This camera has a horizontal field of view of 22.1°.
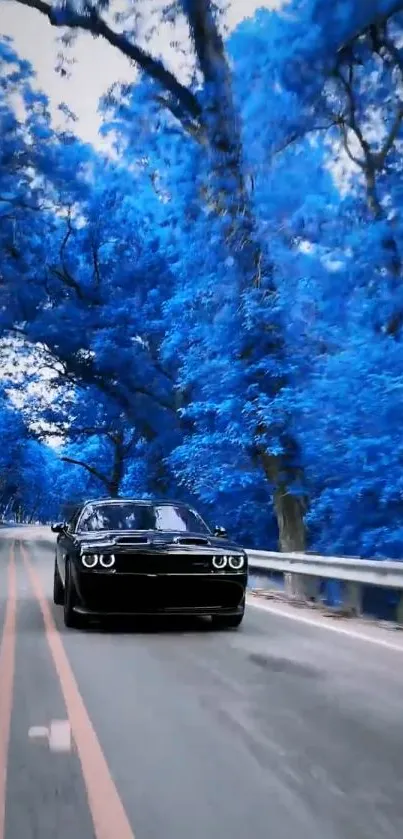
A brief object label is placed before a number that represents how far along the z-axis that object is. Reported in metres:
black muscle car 10.21
